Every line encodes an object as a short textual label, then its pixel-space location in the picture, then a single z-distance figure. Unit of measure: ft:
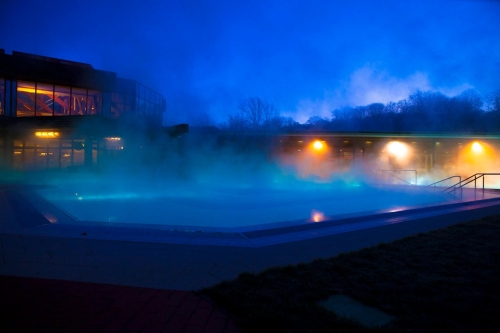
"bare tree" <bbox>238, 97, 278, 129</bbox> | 77.81
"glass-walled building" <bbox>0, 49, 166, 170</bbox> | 47.09
